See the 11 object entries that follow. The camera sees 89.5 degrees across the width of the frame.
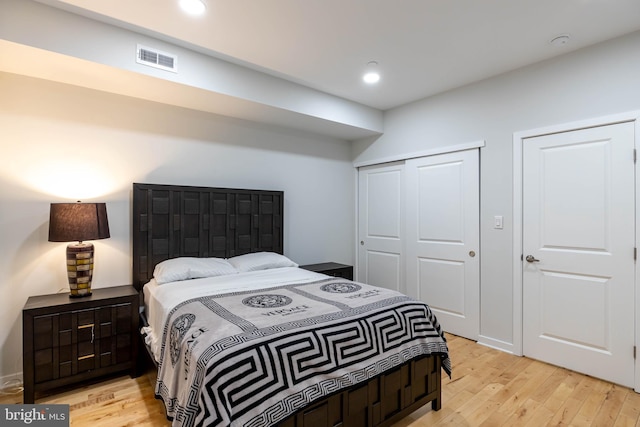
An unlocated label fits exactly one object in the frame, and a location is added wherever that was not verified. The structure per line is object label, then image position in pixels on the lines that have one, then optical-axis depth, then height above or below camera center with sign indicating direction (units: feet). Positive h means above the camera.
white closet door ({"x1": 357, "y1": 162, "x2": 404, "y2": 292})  13.35 -0.42
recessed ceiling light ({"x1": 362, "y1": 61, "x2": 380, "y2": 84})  9.53 +4.46
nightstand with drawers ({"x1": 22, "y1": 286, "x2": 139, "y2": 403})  7.11 -2.92
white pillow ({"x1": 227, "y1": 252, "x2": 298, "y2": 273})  10.21 -1.52
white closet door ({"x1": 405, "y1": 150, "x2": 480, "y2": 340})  10.87 -0.76
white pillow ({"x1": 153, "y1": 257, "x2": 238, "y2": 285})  8.75 -1.55
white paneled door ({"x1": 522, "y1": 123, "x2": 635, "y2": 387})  7.93 -0.89
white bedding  7.23 -1.83
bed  4.68 -2.13
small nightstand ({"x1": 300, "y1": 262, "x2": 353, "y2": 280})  12.26 -2.07
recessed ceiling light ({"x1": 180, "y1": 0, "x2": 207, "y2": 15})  6.67 +4.40
